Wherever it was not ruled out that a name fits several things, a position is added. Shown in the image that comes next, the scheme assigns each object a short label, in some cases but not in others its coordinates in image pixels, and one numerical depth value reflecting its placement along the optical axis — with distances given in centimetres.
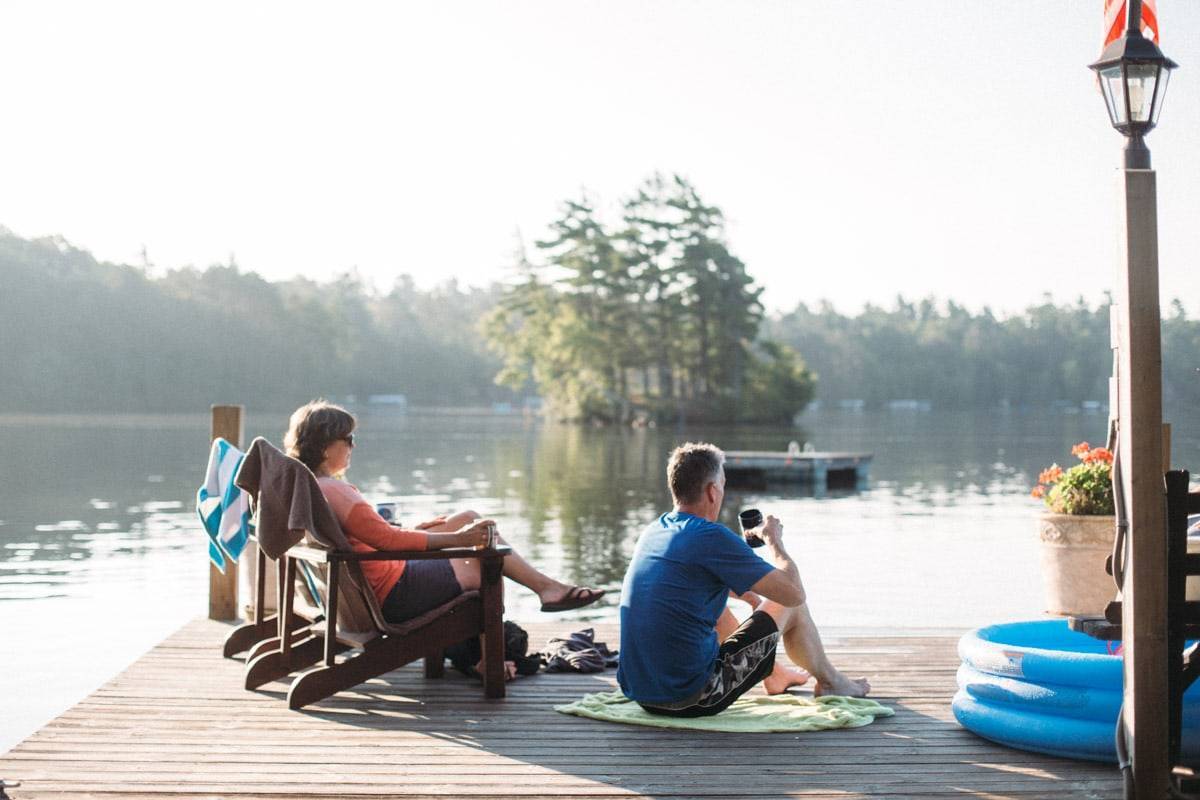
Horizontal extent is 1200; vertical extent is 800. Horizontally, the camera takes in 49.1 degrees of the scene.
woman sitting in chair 513
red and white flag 392
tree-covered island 6394
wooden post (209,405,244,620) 713
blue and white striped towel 643
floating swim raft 3083
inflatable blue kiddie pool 413
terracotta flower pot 720
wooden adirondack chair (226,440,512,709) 506
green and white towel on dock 472
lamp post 348
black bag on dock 576
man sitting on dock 455
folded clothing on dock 591
